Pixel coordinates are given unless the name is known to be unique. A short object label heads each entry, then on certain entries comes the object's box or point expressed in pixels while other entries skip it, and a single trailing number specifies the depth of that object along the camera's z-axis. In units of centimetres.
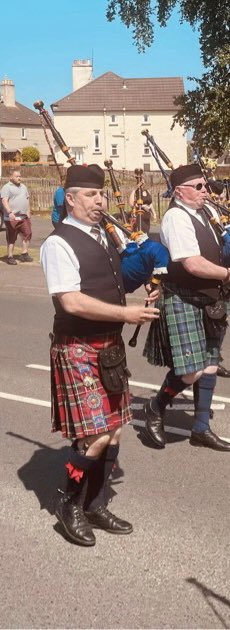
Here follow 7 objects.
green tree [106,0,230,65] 2341
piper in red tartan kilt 390
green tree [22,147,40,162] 7931
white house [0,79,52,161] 8939
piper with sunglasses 512
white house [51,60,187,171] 7844
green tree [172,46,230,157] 1956
